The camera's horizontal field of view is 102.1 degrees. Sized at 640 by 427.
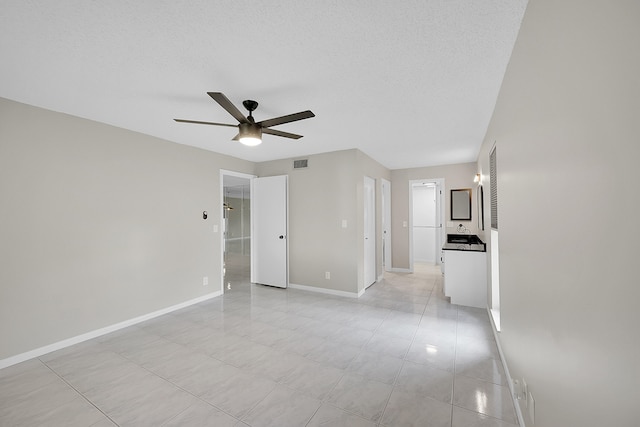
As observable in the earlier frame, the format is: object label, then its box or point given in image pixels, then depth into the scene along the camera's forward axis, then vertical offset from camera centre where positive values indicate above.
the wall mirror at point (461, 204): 5.63 +0.22
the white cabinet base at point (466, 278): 3.86 -0.98
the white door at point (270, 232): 5.00 -0.33
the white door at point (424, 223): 7.62 -0.27
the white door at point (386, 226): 6.20 -0.29
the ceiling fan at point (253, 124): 2.22 +0.84
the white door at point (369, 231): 4.82 -0.33
